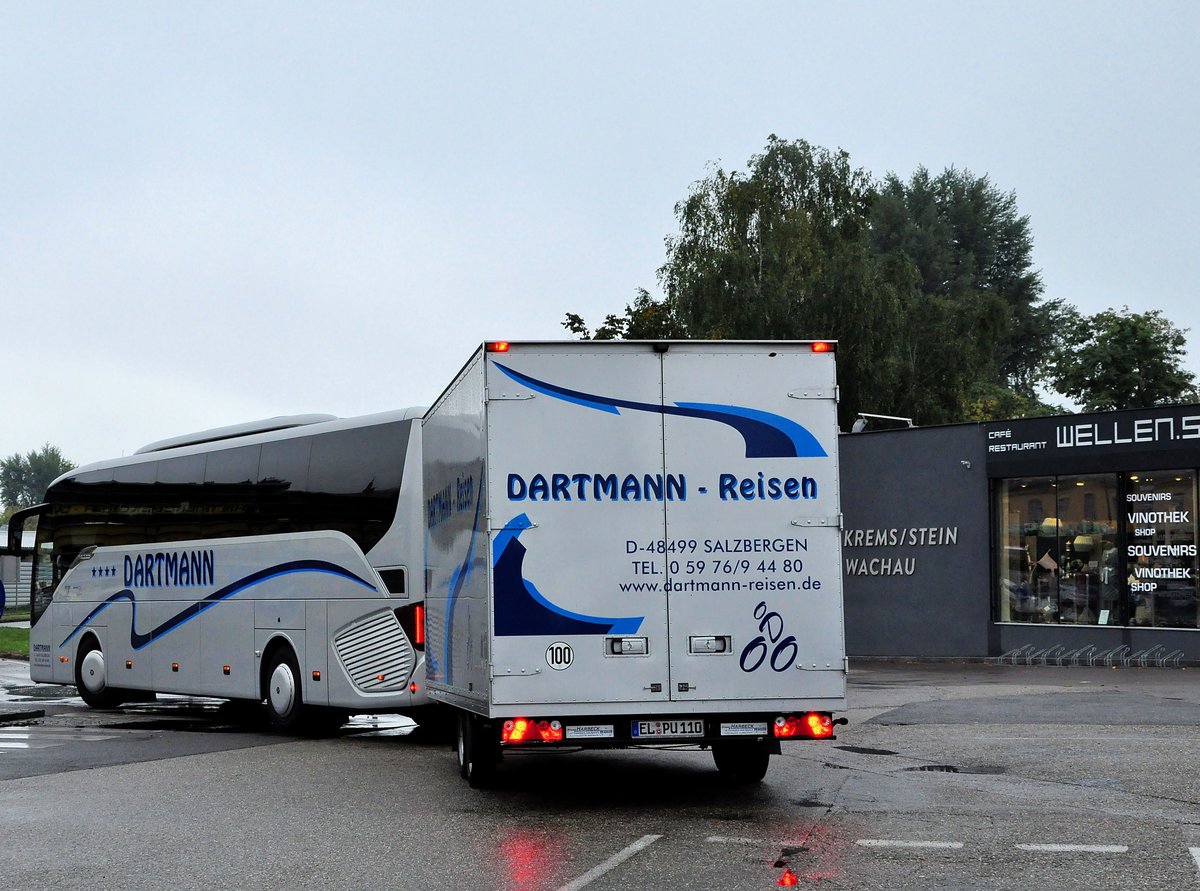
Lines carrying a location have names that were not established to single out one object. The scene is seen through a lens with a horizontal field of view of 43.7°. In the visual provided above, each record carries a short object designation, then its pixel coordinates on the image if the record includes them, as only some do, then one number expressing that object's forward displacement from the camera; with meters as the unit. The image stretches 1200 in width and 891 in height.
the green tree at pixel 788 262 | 51.06
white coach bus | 16.20
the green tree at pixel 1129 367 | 57.38
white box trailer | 10.13
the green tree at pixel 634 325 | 46.38
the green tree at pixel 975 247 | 78.88
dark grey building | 27.97
